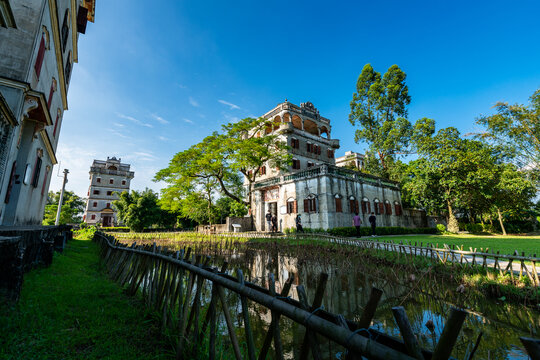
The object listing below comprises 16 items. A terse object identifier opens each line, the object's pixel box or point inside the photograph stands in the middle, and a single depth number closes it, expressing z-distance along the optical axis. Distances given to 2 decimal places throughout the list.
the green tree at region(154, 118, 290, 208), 21.78
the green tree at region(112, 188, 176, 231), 28.33
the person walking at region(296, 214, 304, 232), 17.84
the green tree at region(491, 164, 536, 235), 19.73
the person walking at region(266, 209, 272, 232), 21.20
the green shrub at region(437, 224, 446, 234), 22.83
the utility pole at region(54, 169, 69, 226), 21.27
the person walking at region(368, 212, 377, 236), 17.06
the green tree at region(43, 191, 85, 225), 28.77
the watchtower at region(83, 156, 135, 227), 43.09
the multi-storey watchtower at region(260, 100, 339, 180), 27.42
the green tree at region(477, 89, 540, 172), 20.30
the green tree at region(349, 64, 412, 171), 26.91
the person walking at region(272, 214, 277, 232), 20.28
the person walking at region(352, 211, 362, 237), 15.88
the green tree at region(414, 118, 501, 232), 20.84
